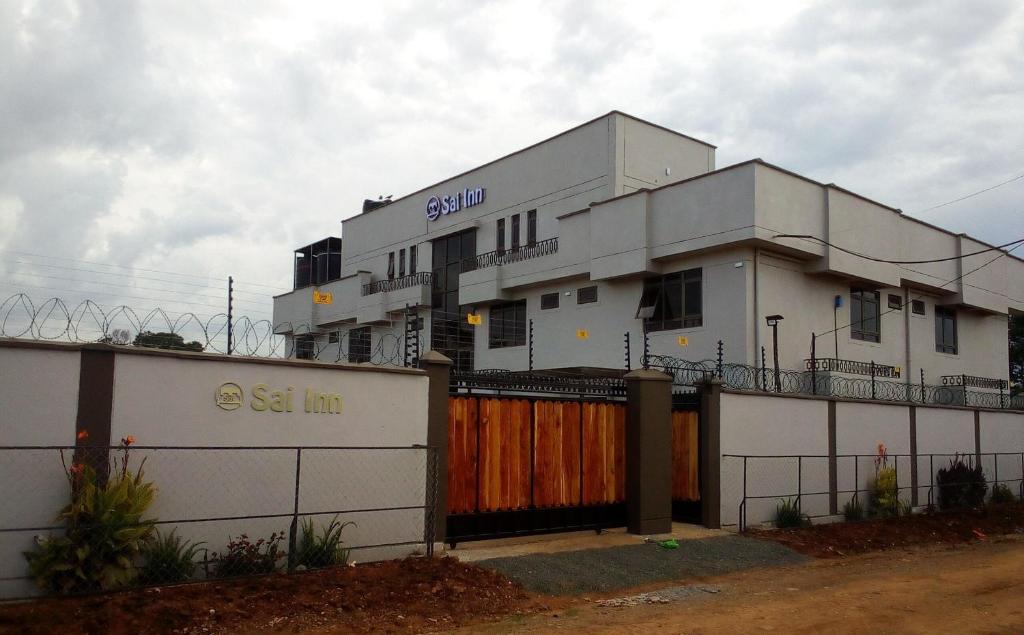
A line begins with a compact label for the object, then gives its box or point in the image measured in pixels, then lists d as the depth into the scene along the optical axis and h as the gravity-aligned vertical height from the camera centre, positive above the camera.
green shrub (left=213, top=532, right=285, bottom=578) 10.10 -2.02
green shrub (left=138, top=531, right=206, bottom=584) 9.48 -1.94
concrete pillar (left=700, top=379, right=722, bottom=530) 16.66 -1.03
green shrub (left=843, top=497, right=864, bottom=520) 19.61 -2.51
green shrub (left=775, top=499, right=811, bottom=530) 17.70 -2.43
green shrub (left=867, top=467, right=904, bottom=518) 20.12 -2.22
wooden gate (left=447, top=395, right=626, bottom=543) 13.33 -1.14
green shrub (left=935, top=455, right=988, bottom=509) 22.61 -2.21
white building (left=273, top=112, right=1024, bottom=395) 25.12 +4.72
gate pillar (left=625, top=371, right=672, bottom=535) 15.27 -0.98
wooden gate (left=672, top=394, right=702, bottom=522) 16.95 -1.29
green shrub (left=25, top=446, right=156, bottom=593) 8.81 -1.59
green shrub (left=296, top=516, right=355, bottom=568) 10.73 -2.00
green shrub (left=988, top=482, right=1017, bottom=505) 24.28 -2.61
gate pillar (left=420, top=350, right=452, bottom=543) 12.54 -0.31
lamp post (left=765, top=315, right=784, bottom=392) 23.13 +2.05
